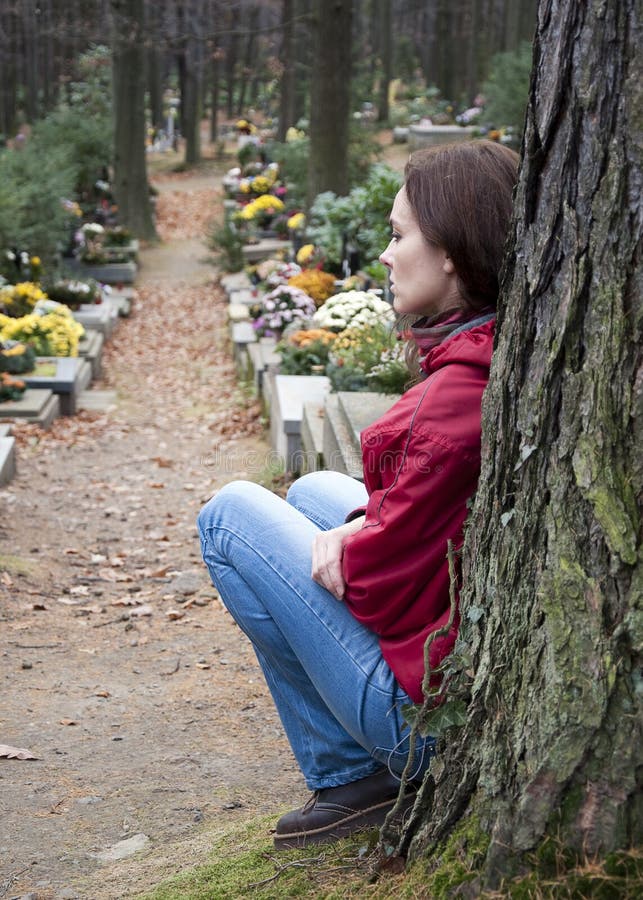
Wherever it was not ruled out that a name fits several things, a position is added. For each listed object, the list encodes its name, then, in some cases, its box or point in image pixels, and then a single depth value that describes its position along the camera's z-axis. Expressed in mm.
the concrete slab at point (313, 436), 5777
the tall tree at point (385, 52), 32719
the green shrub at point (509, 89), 20688
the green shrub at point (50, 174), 12195
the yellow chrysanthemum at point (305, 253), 11859
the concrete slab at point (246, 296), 13328
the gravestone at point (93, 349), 11469
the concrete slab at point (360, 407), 4977
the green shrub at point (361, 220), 11023
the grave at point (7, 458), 7129
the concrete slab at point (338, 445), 4535
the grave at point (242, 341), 10883
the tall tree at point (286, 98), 24172
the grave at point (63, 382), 9688
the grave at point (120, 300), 14764
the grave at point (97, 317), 12969
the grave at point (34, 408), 8977
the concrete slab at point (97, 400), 10234
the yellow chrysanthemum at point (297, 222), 14016
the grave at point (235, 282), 15672
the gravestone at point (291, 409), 6617
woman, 2047
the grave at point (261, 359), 9233
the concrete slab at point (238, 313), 12875
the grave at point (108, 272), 16688
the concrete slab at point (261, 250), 16031
